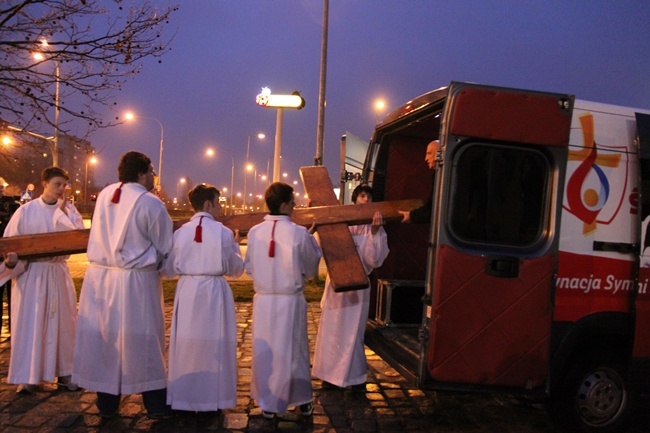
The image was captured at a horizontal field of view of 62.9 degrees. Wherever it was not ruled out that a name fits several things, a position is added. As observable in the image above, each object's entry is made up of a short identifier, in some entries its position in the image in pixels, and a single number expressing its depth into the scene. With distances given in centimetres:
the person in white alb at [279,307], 435
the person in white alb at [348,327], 501
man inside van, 479
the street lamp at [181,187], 8900
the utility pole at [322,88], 1330
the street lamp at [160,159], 3873
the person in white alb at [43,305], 477
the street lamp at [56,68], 633
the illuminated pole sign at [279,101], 1305
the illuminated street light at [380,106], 2666
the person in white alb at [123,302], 419
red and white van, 393
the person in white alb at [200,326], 424
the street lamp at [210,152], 4797
